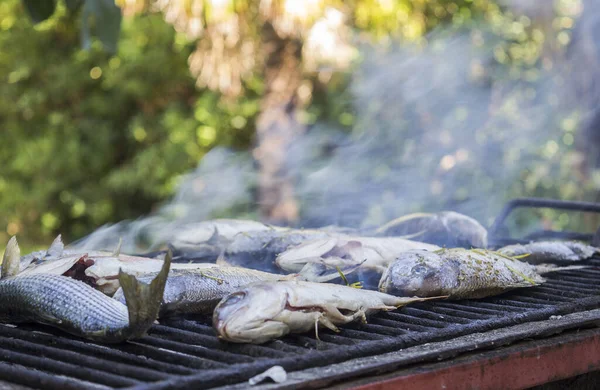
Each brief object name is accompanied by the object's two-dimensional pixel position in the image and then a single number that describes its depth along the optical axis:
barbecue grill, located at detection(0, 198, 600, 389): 2.82
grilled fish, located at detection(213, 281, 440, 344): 3.19
